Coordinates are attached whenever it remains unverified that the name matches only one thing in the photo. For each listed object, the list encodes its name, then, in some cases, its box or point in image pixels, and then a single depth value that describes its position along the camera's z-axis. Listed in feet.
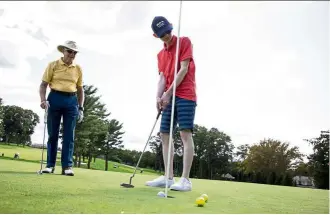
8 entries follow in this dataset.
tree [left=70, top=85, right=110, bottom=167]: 56.39
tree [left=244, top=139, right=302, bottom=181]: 110.83
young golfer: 10.05
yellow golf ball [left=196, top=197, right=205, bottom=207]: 6.48
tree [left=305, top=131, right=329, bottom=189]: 75.31
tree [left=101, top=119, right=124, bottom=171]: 77.36
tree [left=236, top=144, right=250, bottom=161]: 147.43
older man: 12.61
